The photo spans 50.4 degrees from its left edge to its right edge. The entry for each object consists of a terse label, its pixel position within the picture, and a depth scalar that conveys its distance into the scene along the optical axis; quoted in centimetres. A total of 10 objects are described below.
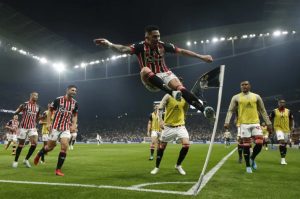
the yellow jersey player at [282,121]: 1311
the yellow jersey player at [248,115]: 934
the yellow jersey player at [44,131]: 1315
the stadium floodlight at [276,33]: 4351
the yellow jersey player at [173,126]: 871
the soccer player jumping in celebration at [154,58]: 623
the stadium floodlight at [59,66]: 5512
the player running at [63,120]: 896
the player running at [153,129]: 1560
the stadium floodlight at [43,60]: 5223
